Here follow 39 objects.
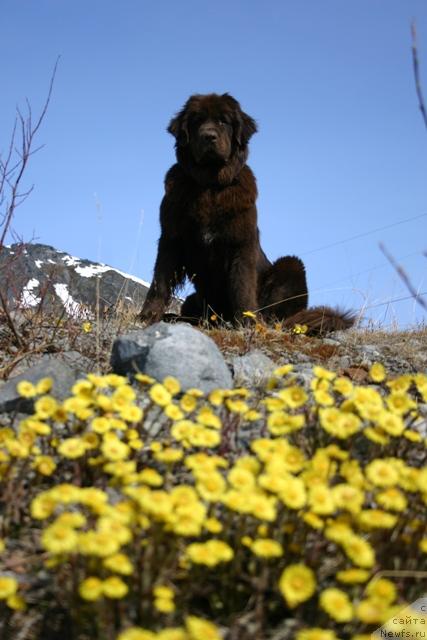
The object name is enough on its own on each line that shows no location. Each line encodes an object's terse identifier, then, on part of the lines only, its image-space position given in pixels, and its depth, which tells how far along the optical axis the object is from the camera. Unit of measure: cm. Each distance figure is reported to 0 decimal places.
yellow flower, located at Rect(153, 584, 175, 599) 159
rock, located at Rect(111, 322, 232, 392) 344
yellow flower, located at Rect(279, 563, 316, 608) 157
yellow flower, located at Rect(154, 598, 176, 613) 157
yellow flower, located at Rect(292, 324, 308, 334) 527
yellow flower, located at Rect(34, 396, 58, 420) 233
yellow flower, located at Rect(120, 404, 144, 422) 233
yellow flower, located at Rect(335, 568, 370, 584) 163
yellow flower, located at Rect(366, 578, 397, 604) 156
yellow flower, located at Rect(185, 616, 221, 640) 141
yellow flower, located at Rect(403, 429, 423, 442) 234
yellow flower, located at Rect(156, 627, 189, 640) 139
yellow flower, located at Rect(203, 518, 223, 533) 180
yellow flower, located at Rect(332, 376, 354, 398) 257
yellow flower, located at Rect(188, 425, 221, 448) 219
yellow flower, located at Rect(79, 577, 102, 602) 154
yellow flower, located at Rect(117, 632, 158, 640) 139
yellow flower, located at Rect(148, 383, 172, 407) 238
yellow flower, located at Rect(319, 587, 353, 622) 149
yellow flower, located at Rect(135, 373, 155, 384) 253
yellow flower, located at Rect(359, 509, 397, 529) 176
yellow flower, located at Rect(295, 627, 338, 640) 142
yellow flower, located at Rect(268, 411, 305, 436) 229
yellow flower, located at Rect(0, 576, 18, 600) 165
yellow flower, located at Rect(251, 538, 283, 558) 169
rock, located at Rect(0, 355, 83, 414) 310
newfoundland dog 600
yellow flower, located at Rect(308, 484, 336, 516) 179
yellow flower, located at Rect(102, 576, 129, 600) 154
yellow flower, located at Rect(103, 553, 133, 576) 157
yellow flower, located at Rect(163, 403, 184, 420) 235
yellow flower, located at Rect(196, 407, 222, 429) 231
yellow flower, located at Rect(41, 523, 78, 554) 159
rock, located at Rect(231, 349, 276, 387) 371
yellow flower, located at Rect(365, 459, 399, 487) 189
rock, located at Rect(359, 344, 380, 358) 503
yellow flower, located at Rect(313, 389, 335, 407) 246
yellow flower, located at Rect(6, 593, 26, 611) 169
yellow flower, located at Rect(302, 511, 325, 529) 180
